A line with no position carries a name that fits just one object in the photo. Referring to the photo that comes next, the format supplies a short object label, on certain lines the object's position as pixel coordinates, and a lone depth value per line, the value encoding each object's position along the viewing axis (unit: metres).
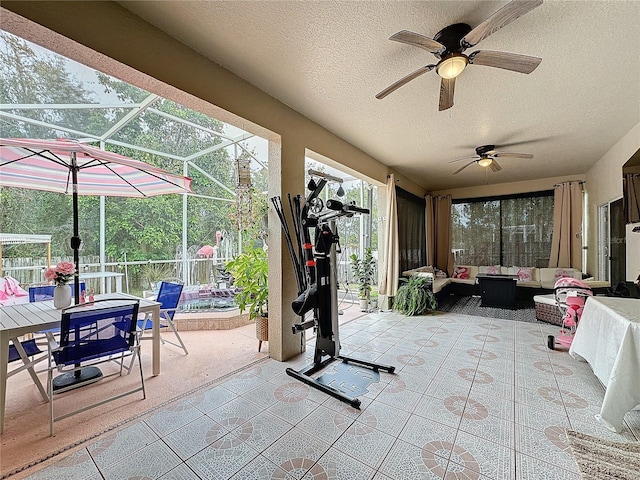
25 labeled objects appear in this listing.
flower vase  2.33
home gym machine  2.39
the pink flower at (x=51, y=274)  2.30
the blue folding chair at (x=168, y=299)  3.09
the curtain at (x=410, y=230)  5.46
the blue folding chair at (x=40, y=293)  2.92
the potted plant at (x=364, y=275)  5.03
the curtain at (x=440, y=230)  7.14
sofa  5.46
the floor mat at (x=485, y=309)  4.60
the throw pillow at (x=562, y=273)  5.42
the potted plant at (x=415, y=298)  4.68
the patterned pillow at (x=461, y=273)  6.65
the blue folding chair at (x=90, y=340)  1.87
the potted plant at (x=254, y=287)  3.08
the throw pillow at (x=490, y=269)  6.42
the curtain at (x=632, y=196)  3.03
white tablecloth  1.73
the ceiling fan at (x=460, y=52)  1.55
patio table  1.78
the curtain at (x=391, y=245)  4.93
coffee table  5.14
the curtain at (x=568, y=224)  5.61
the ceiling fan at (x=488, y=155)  3.95
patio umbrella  2.13
